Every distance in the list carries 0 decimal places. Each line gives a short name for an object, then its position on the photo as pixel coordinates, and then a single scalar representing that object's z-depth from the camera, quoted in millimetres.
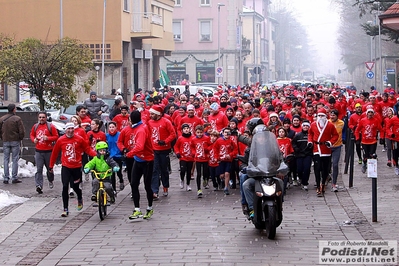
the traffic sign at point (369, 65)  44450
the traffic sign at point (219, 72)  54419
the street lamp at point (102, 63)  39788
